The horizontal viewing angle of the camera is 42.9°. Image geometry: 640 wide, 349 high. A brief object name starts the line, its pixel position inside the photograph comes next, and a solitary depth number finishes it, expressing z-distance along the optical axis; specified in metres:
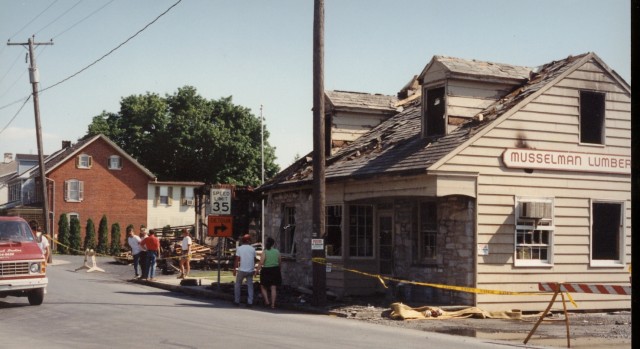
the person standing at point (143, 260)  28.77
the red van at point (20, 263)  17.92
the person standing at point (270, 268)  19.78
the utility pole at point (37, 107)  38.97
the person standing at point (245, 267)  20.41
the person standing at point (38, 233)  24.50
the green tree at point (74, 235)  59.47
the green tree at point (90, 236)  59.75
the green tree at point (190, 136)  75.44
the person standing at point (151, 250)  28.52
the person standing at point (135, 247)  29.62
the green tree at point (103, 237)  60.34
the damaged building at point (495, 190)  19.16
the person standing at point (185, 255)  29.96
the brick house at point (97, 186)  63.91
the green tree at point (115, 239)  60.16
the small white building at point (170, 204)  68.12
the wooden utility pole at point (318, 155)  19.06
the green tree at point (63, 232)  59.71
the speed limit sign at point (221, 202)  22.91
